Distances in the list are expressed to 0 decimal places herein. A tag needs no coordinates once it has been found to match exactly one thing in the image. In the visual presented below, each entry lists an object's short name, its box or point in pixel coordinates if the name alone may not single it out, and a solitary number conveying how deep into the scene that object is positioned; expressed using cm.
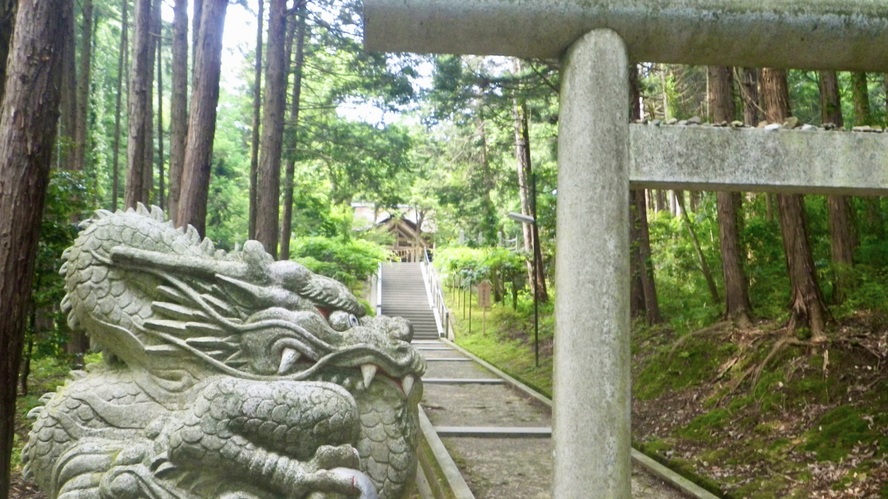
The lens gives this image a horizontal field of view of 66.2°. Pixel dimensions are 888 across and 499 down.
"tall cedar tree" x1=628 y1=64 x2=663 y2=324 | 1242
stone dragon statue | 358
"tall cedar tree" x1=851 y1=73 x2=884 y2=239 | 898
